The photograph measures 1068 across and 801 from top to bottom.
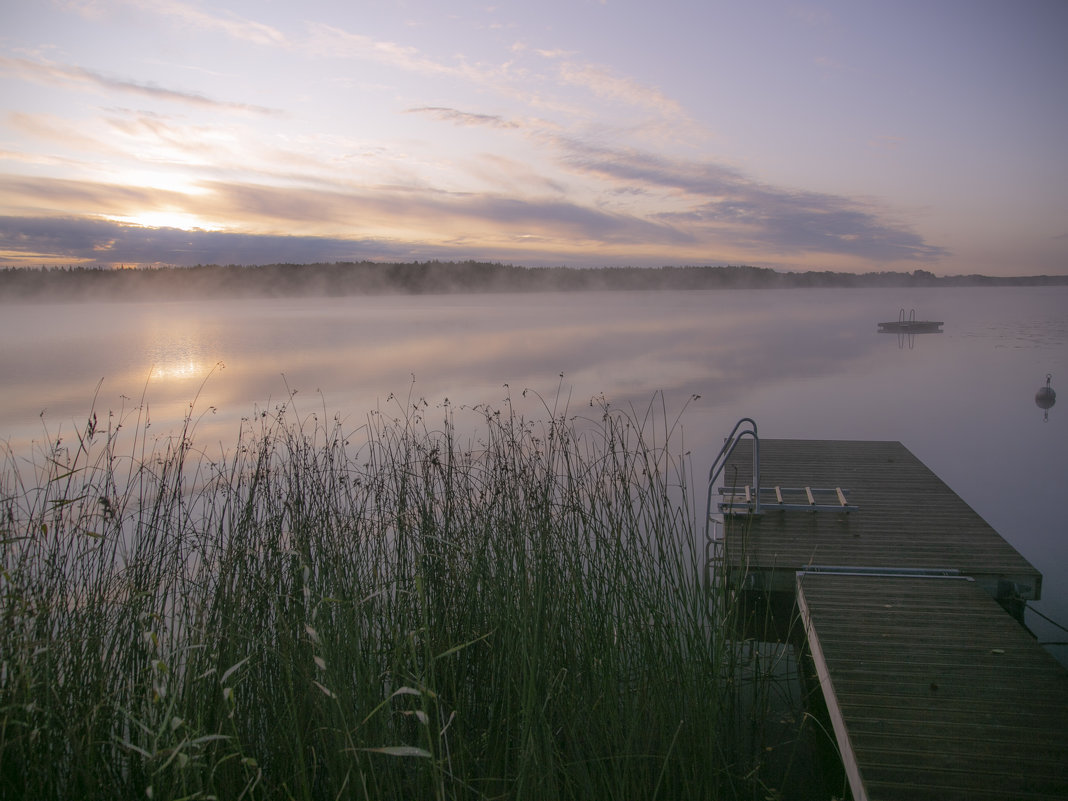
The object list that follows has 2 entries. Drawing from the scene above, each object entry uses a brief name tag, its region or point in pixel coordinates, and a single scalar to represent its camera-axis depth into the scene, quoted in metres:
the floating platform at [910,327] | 27.41
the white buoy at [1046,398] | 12.16
